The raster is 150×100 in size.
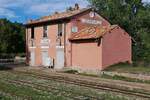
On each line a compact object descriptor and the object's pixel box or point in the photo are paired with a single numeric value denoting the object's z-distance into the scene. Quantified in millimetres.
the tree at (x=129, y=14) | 50350
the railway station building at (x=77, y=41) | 31812
